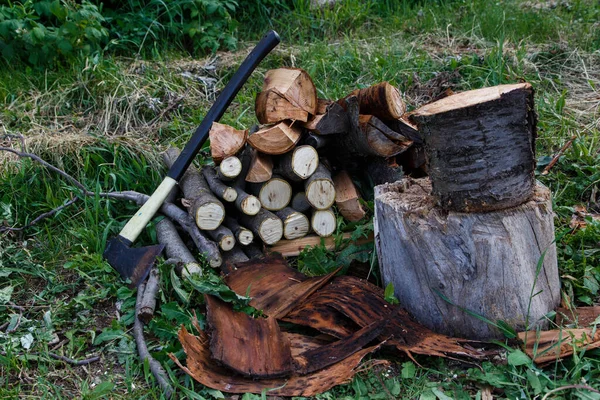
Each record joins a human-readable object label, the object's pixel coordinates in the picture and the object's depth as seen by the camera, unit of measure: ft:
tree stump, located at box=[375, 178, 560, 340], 8.18
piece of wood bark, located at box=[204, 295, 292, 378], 8.11
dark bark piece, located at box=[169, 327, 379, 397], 7.93
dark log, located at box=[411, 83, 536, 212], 7.62
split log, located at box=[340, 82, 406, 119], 11.06
